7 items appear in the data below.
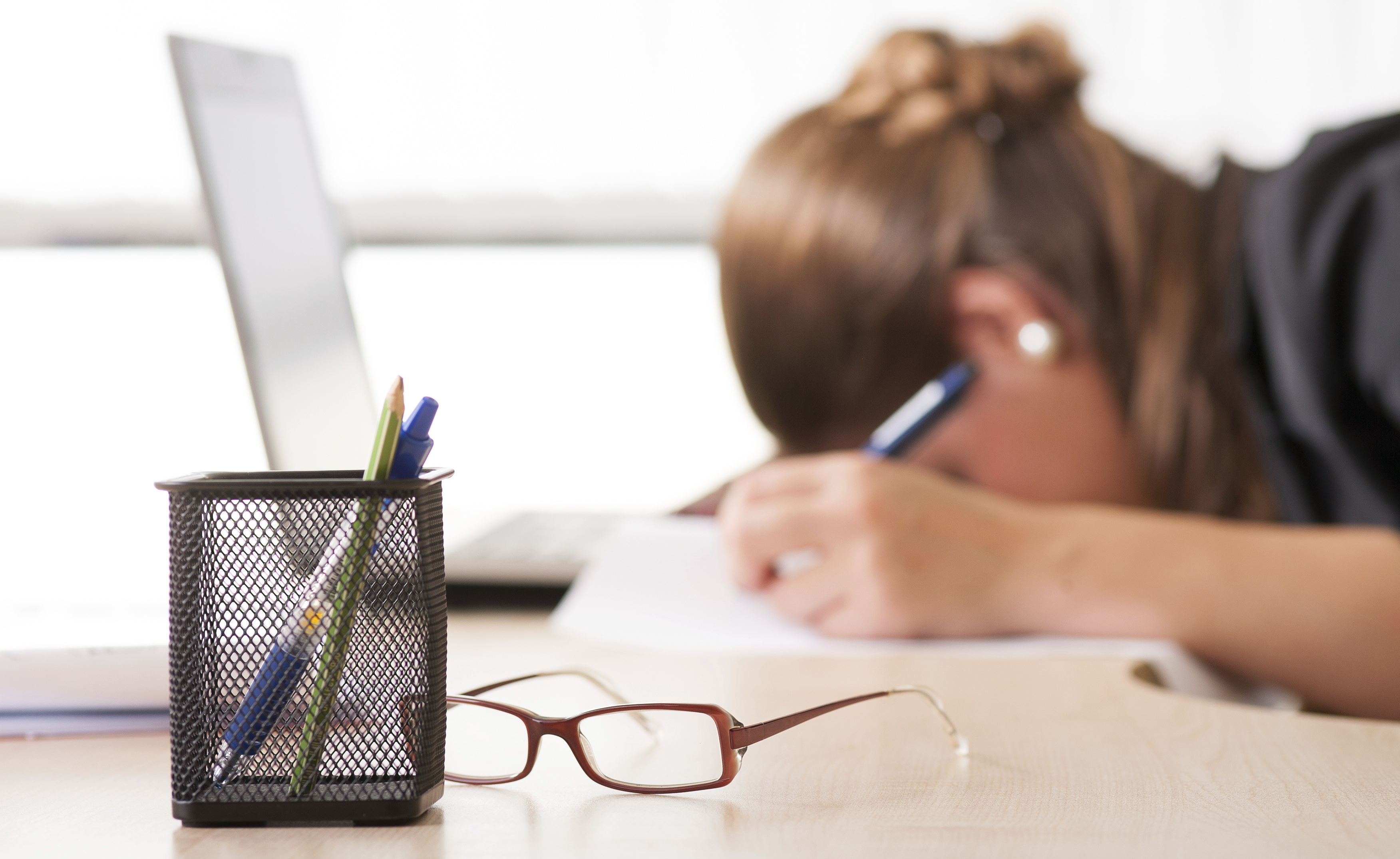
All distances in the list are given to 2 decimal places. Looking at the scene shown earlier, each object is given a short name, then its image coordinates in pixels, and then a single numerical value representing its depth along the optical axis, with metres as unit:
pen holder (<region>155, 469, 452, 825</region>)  1.11
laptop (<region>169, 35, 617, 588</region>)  1.41
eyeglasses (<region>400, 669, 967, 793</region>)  1.14
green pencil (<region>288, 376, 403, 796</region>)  1.10
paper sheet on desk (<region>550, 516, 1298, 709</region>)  1.38
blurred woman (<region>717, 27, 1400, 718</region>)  1.57
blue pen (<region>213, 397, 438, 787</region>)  1.10
